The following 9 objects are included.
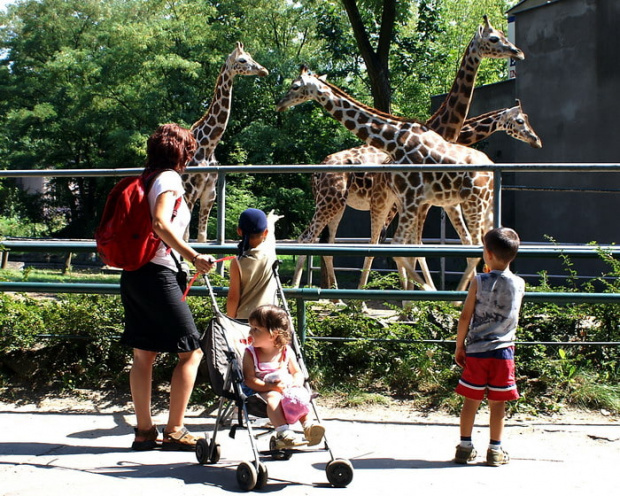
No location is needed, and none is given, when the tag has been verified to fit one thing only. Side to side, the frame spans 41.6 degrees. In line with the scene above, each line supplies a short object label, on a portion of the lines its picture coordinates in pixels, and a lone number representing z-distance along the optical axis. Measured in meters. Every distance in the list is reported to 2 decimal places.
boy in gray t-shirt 4.53
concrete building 15.89
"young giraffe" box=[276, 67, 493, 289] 8.30
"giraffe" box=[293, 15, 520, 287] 9.78
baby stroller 4.13
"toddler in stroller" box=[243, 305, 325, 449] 4.34
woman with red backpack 4.67
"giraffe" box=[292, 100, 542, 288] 9.79
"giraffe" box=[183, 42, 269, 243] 11.37
